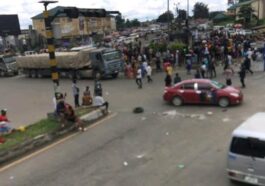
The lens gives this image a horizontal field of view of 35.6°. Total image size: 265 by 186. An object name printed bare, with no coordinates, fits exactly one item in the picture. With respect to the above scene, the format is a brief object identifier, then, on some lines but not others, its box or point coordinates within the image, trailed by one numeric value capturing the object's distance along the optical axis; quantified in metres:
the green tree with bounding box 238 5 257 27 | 88.88
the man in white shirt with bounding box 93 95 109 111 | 19.62
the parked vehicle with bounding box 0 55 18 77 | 44.34
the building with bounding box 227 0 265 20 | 104.66
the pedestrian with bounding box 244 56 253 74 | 28.44
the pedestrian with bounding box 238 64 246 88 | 23.58
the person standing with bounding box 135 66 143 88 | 26.88
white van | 9.17
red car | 19.44
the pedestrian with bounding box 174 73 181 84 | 24.08
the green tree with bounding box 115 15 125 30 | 156.43
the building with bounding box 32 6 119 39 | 95.69
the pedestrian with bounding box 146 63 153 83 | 29.12
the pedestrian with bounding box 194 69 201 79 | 26.20
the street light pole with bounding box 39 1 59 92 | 16.36
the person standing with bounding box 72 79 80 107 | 22.64
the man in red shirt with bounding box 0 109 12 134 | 16.35
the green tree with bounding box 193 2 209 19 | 149.38
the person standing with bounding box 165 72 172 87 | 24.20
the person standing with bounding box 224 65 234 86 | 24.06
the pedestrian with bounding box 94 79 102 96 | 21.51
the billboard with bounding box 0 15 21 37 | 82.31
